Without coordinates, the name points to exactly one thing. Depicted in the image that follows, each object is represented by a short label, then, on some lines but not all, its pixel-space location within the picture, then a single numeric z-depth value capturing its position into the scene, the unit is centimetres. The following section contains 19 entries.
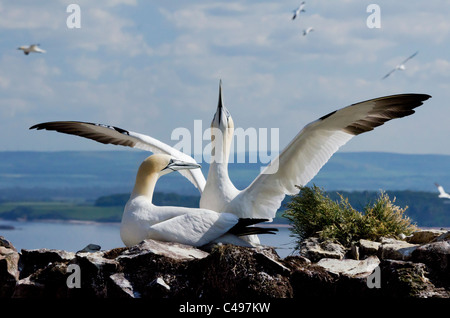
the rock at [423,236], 1071
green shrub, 1088
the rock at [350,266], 888
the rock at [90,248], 976
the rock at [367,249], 1014
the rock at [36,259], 930
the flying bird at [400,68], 2016
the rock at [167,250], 863
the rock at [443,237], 964
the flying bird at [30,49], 1860
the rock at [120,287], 837
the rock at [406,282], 848
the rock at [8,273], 923
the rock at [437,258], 875
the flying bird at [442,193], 1310
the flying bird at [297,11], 1970
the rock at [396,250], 927
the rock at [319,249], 996
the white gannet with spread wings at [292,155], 1036
